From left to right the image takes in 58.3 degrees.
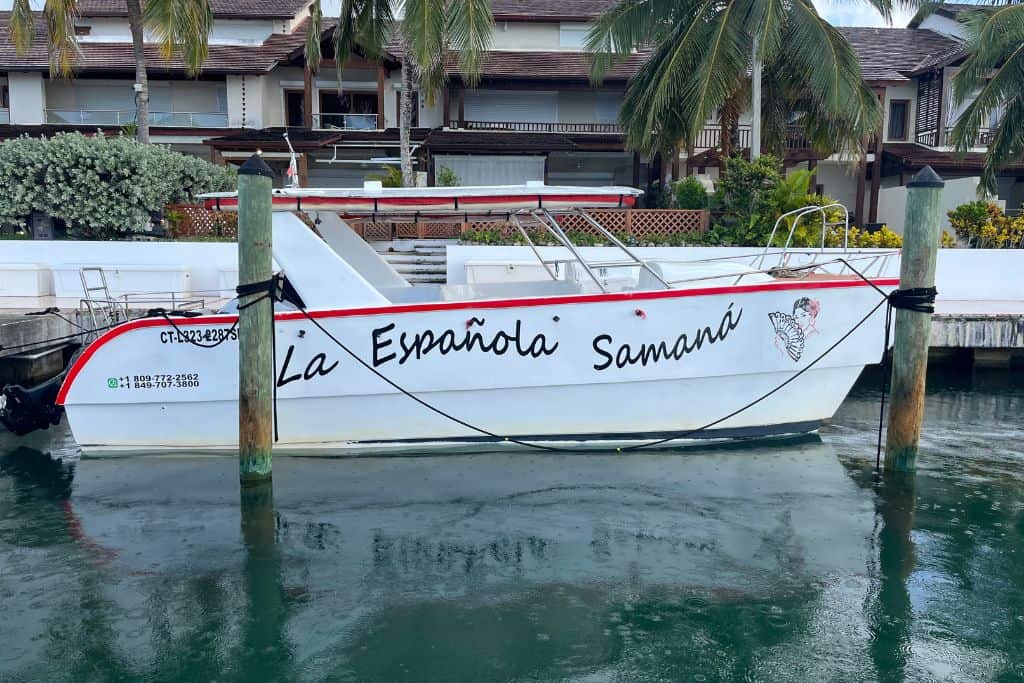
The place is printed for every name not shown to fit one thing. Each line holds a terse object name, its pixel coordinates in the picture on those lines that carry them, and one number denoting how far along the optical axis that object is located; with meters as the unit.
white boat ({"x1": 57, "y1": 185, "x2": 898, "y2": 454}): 8.52
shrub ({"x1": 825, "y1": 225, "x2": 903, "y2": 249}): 16.48
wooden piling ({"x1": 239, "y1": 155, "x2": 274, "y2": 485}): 7.54
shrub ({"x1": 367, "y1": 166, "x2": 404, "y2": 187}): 21.19
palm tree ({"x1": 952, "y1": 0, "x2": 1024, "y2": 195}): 15.92
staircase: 17.11
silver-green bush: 16.72
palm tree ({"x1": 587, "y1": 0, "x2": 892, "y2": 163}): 17.58
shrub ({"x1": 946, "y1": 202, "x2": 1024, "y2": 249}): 17.27
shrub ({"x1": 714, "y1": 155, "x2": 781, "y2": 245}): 17.62
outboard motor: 9.12
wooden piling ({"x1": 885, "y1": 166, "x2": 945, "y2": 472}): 7.81
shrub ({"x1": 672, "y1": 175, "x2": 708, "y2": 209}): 19.69
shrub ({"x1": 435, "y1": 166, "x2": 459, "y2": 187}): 21.98
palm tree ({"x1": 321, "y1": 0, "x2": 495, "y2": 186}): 16.34
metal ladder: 9.36
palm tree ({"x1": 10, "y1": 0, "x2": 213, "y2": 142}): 18.06
